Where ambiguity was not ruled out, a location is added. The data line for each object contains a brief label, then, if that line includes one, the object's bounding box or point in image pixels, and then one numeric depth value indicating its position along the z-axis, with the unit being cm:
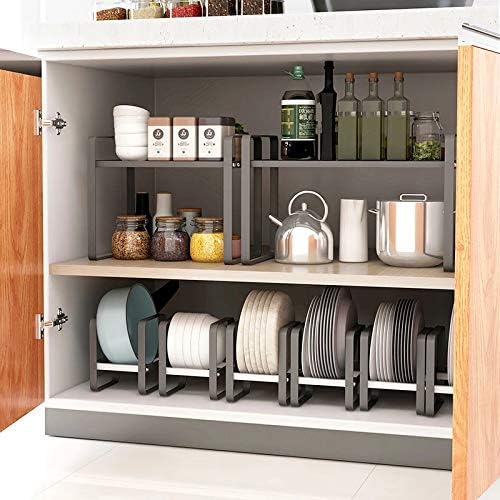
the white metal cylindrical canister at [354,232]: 263
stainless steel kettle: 259
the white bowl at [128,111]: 270
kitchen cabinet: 199
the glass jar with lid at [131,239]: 273
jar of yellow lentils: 266
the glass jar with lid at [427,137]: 255
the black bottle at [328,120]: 261
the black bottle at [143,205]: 288
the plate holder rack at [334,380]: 249
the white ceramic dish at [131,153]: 269
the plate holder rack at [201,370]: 259
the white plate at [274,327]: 257
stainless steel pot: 250
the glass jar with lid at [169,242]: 269
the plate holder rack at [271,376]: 254
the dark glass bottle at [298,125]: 259
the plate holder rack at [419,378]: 245
